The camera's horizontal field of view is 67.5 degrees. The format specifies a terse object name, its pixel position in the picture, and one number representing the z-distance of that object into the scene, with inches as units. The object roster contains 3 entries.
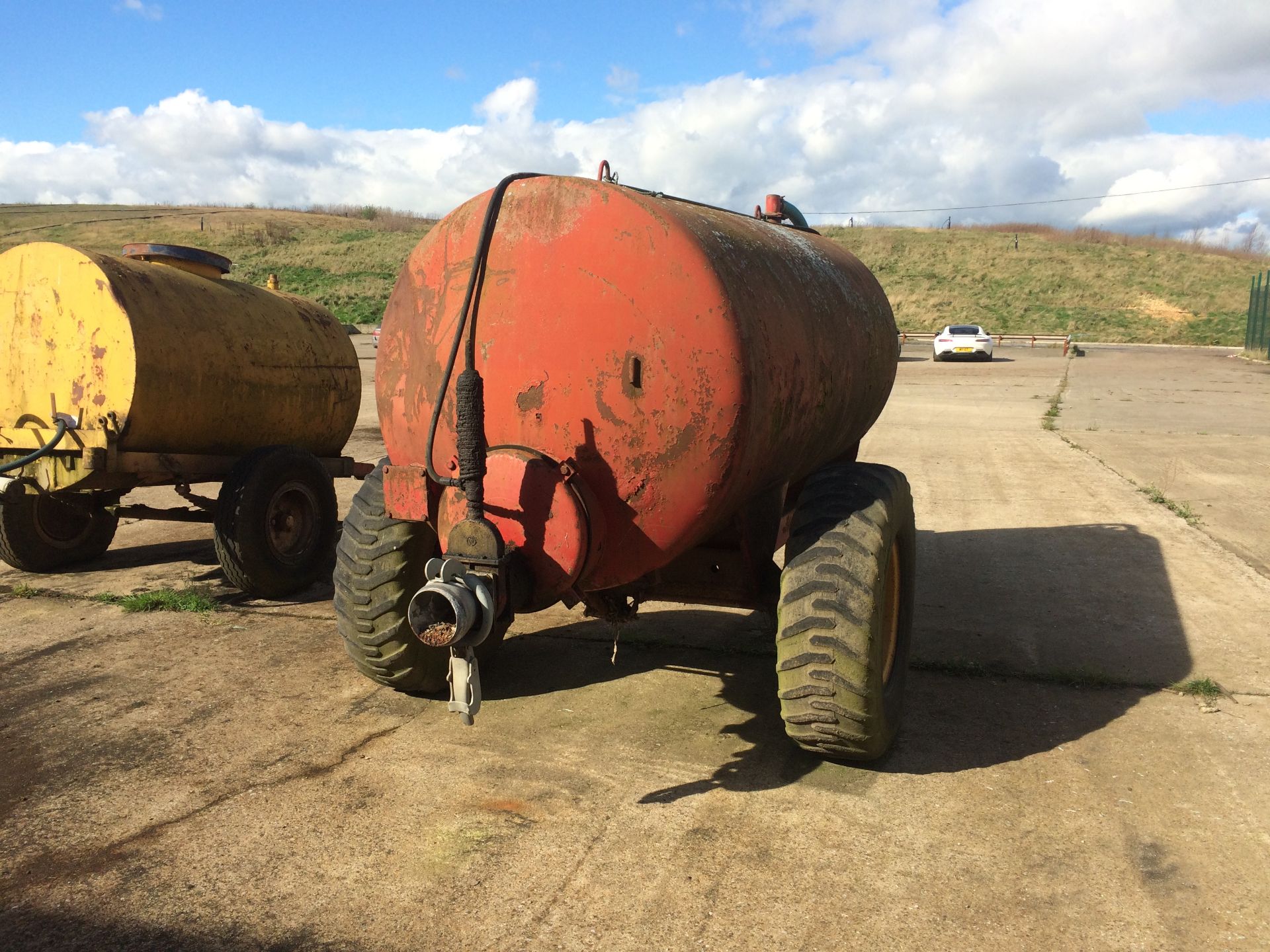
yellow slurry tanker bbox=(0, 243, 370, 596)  229.9
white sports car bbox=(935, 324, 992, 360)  1264.8
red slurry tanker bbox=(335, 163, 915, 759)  130.3
